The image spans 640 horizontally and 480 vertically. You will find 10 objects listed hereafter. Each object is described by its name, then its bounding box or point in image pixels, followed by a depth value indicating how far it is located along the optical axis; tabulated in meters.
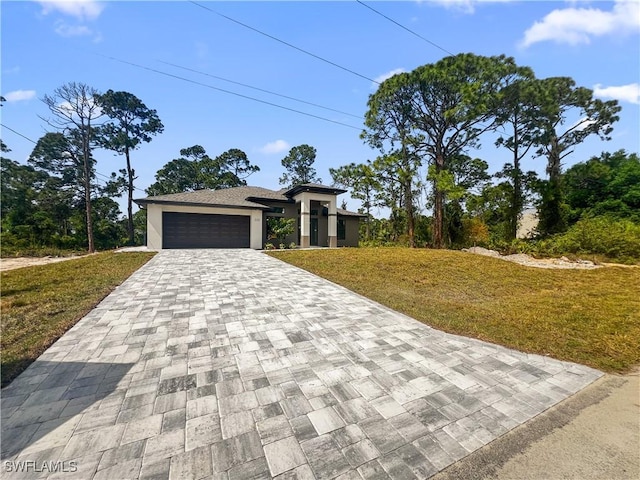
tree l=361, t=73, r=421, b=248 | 17.88
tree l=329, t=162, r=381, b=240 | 20.19
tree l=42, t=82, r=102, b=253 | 16.48
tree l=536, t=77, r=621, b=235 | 17.88
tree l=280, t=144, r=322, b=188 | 33.44
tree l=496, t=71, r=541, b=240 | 16.33
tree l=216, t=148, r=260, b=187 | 32.97
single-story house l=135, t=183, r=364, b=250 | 14.48
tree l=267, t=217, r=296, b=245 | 17.00
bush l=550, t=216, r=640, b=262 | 11.58
